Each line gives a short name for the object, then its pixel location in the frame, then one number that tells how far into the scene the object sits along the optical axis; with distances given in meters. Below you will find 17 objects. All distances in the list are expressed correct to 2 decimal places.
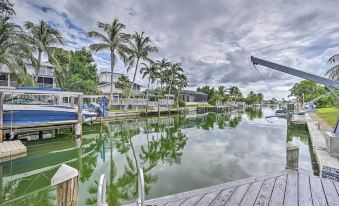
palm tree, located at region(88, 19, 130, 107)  25.14
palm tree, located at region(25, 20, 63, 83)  21.13
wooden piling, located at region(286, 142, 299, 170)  4.31
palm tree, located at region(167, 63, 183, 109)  42.67
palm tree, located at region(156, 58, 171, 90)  39.29
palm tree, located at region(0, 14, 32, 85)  12.17
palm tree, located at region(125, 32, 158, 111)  28.17
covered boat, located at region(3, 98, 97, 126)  11.09
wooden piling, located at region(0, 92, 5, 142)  9.76
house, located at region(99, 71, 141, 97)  35.78
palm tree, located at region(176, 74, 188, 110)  45.60
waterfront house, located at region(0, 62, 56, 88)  27.91
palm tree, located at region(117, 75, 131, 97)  35.00
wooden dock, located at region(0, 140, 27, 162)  8.06
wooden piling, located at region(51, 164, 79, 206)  2.07
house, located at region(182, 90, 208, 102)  58.81
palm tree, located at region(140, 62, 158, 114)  34.81
